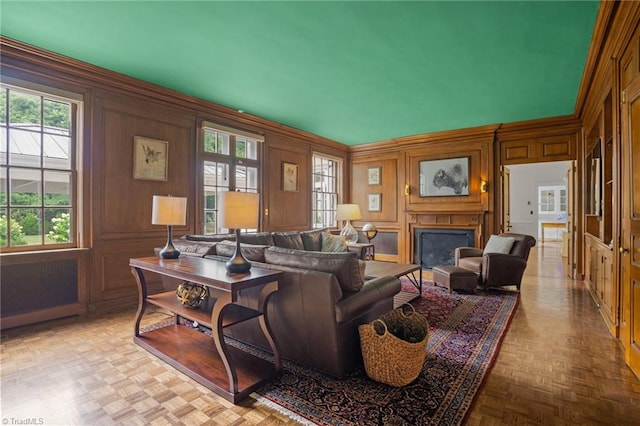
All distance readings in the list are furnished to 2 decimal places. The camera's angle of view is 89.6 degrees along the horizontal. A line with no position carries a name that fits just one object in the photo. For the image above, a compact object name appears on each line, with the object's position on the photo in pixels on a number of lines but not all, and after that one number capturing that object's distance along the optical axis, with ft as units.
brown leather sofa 6.84
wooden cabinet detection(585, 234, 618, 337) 9.45
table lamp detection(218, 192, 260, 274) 7.31
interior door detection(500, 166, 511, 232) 20.06
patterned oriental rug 5.85
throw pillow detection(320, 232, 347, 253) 15.81
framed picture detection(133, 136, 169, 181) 12.97
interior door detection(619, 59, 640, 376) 7.33
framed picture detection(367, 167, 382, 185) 23.86
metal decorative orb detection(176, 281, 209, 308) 8.30
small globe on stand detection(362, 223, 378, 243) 21.01
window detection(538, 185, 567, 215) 35.78
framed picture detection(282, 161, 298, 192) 19.65
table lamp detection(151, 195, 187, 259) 9.61
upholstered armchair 14.42
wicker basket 6.67
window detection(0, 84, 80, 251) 10.27
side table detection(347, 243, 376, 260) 17.26
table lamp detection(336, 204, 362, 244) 19.58
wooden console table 6.57
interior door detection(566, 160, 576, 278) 17.49
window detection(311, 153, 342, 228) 23.12
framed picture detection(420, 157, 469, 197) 20.44
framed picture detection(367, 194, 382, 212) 23.80
